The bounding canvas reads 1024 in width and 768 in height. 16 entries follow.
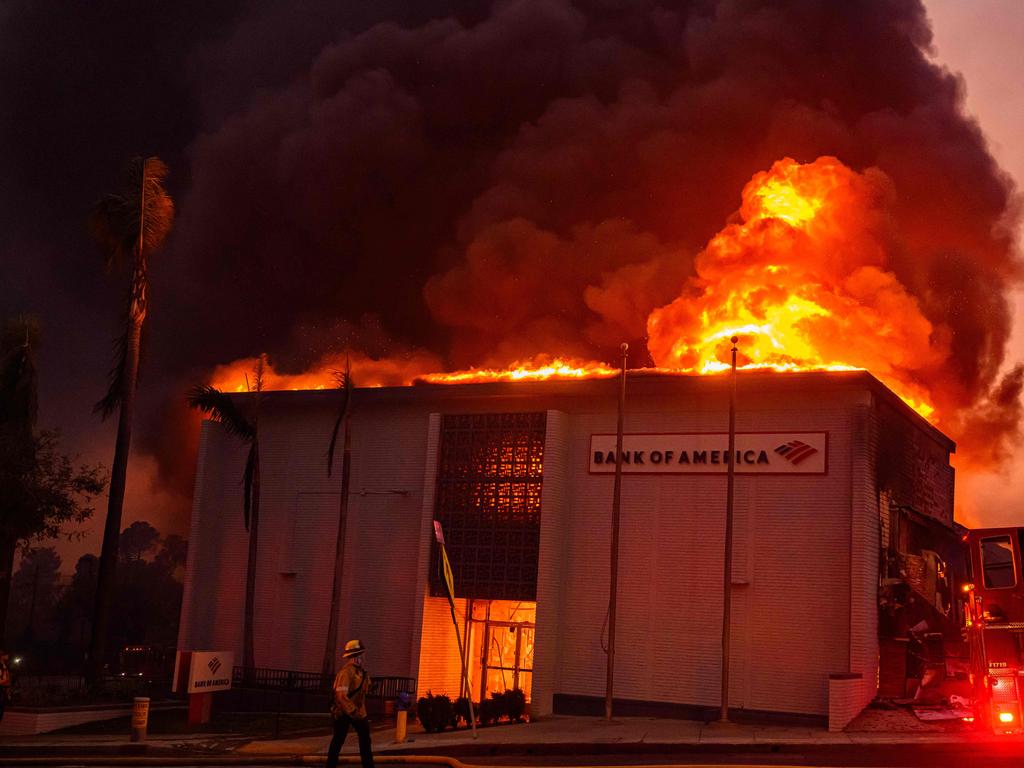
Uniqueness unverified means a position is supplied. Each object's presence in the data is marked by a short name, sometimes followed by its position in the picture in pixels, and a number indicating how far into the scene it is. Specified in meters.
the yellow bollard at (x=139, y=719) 22.22
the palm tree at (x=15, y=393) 35.52
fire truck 19.14
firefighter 15.49
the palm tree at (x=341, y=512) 31.38
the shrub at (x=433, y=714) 23.45
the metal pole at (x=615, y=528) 26.86
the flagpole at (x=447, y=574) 21.58
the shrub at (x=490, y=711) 25.23
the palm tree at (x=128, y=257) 32.62
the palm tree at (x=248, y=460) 32.75
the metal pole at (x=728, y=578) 25.33
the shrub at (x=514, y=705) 25.95
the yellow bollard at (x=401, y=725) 21.92
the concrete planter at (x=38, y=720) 25.39
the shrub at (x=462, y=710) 24.36
